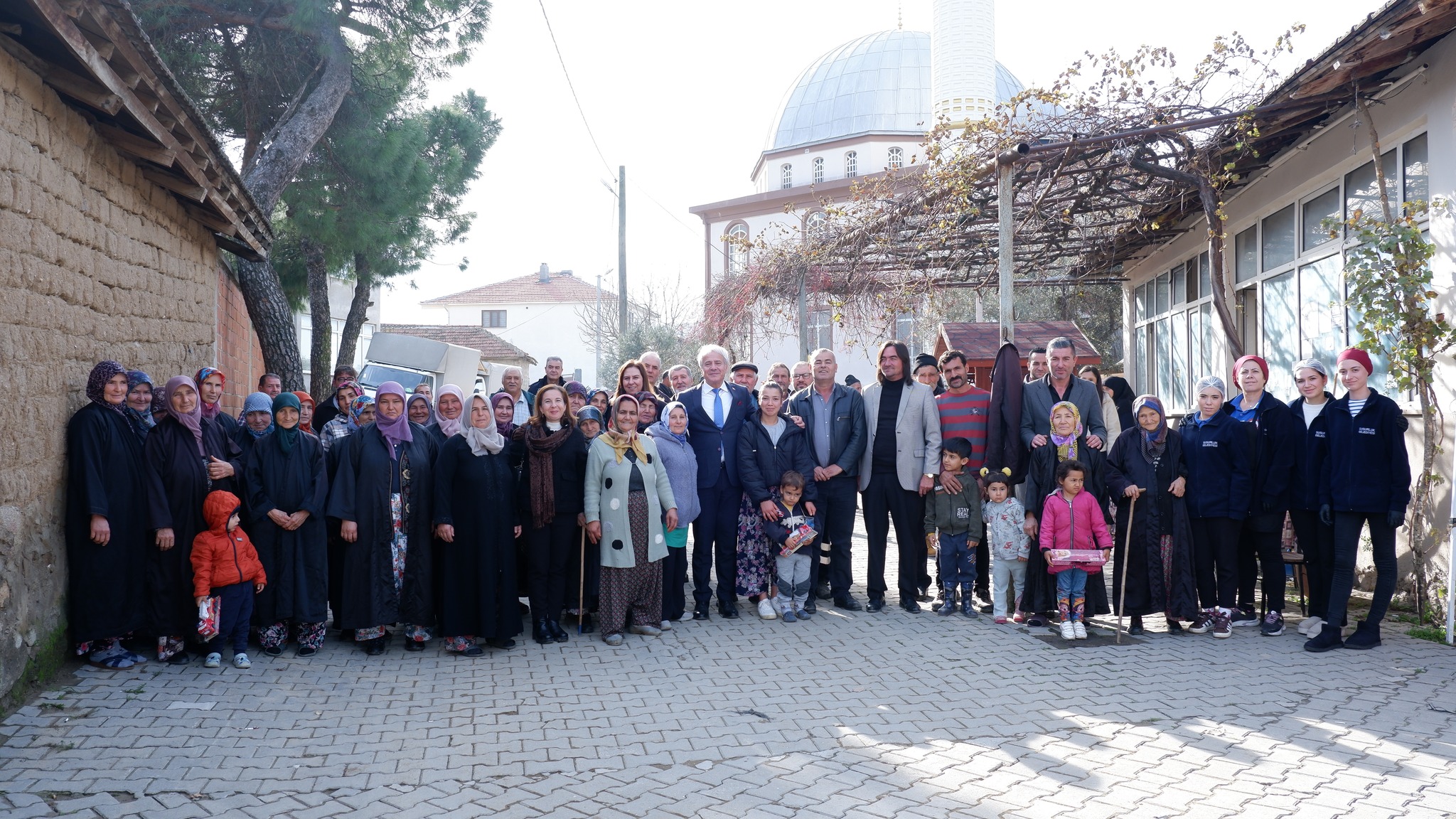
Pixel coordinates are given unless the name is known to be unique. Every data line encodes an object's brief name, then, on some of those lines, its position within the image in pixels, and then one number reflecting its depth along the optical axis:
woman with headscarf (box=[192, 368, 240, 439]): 6.20
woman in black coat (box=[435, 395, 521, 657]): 6.25
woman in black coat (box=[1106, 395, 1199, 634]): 6.54
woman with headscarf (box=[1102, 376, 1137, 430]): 8.98
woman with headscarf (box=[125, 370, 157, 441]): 5.75
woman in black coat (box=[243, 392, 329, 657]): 6.05
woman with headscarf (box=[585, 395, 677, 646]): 6.54
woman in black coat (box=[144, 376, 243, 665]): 5.60
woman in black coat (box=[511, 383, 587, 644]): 6.51
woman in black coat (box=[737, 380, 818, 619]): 7.17
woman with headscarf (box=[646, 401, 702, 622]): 6.92
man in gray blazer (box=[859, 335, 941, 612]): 7.30
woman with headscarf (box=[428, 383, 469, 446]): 6.63
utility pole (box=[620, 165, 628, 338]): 24.53
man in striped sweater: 7.35
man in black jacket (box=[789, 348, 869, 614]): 7.39
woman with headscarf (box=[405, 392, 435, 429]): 6.96
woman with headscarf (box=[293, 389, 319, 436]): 7.15
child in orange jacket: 5.67
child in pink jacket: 6.47
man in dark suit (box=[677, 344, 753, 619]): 7.24
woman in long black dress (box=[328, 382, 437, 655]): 6.16
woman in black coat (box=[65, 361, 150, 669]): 5.38
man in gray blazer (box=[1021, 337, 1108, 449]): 7.03
